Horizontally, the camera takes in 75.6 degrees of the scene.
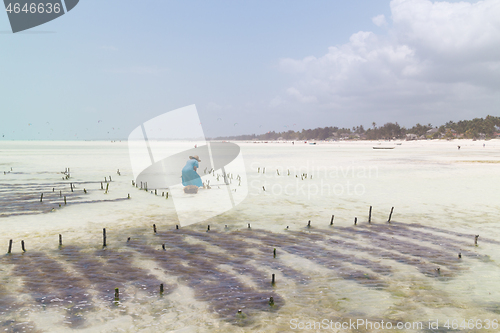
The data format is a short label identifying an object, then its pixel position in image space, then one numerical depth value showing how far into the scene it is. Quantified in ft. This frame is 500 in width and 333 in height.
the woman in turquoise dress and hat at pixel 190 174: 77.66
